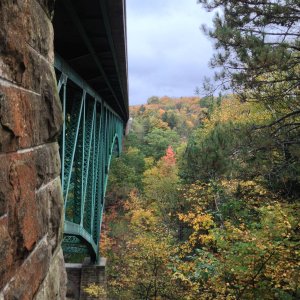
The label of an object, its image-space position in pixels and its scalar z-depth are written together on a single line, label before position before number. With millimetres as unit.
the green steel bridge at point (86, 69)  5043
